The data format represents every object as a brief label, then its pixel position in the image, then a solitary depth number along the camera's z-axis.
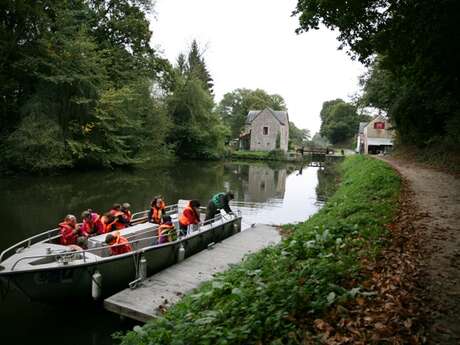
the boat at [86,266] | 6.97
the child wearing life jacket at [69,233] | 8.94
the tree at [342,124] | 80.12
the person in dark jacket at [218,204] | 12.31
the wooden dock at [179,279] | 6.97
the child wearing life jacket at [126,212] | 10.58
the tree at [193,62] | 45.53
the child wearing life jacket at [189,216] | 10.95
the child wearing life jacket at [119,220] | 10.13
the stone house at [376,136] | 50.84
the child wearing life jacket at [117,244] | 8.21
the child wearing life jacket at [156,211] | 11.75
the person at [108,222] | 9.93
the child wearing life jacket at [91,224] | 9.44
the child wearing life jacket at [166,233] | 9.58
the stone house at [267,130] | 64.56
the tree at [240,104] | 76.06
